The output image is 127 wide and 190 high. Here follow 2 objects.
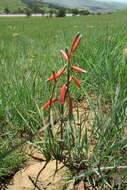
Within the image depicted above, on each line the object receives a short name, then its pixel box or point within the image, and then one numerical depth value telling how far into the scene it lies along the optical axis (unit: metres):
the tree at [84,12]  78.14
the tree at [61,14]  58.17
